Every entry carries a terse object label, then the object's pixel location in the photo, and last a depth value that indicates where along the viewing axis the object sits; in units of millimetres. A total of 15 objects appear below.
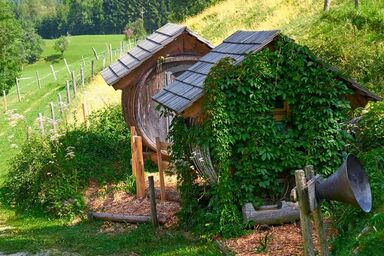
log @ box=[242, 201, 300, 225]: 11094
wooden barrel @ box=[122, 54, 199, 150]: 17141
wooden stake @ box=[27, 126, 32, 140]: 18734
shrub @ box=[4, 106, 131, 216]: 15703
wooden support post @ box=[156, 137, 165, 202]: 14164
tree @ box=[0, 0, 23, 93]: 47500
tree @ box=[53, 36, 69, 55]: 90856
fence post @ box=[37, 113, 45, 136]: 19303
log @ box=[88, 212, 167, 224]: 13214
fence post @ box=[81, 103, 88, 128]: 19844
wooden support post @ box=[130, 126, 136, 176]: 15078
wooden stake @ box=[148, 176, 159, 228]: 12531
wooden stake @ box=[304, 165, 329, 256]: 6828
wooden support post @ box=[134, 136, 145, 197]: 14656
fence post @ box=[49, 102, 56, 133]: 18248
